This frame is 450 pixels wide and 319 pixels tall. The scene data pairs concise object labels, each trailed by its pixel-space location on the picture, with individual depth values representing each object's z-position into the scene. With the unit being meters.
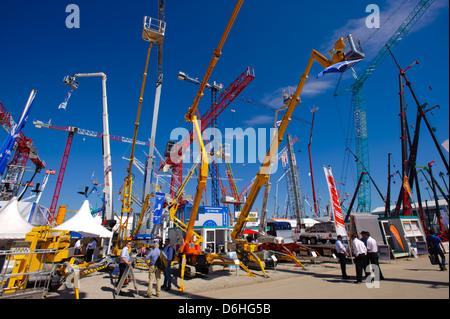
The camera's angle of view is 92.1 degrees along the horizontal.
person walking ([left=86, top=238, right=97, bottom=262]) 15.48
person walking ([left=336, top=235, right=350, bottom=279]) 8.60
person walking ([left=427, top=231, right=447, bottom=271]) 8.85
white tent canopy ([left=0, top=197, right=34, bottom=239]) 11.12
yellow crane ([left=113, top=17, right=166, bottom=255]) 18.08
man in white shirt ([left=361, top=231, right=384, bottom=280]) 7.89
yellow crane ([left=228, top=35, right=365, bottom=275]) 9.18
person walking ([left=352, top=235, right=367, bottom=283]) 7.68
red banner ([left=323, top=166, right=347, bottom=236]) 12.11
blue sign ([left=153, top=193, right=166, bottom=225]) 16.22
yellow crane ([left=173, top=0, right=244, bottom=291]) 10.21
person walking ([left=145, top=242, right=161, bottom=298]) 7.19
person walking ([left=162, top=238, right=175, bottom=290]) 8.02
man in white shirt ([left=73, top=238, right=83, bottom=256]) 15.98
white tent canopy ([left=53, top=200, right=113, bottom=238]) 12.20
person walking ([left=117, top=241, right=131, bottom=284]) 7.57
